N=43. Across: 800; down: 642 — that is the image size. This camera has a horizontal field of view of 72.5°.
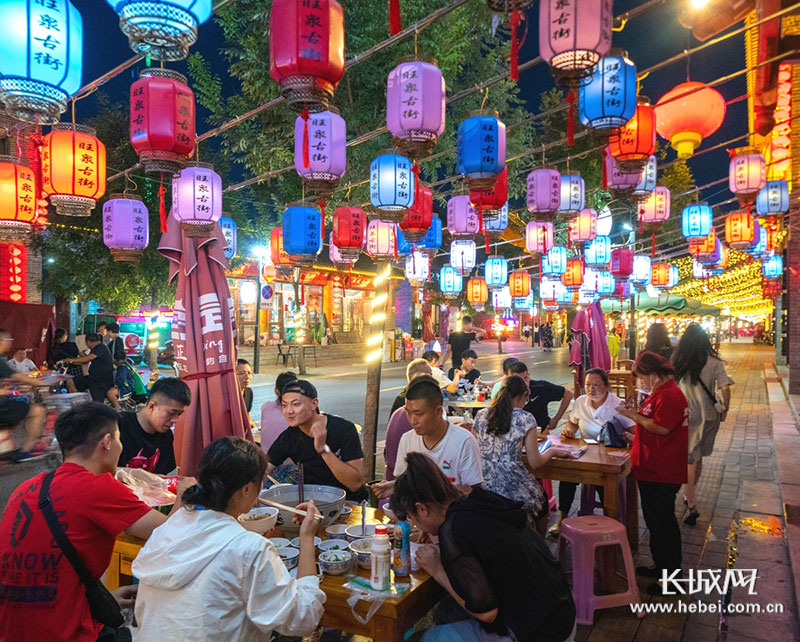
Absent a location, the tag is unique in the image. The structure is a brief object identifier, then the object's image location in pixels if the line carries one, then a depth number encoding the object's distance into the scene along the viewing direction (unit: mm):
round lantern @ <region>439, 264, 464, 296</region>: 16688
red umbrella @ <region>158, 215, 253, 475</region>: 4473
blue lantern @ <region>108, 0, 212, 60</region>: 3707
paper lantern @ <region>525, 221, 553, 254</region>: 13188
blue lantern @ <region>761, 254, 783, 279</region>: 19872
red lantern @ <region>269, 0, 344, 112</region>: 4418
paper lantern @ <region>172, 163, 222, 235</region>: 7363
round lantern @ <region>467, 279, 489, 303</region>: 18812
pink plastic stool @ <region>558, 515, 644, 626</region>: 4242
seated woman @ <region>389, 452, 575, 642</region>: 2482
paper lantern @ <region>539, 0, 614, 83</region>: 4504
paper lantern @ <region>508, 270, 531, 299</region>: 18219
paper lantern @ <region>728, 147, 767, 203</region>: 10375
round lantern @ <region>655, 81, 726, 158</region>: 7590
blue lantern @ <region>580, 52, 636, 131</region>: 6023
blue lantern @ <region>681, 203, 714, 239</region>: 12570
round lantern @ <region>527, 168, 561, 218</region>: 9195
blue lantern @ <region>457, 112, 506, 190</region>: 6758
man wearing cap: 3984
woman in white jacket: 2045
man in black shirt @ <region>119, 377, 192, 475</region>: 4191
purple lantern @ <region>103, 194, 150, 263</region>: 9320
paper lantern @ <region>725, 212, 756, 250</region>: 12828
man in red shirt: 2461
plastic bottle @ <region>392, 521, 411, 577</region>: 2799
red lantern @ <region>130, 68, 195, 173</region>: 5758
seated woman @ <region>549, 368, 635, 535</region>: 5930
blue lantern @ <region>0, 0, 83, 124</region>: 4465
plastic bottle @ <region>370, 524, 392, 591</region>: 2641
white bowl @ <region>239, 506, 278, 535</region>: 2984
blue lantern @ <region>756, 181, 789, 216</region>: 11856
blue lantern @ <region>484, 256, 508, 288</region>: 16062
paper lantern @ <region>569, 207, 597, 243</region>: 12383
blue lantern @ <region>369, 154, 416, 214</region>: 7820
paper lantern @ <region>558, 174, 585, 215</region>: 9414
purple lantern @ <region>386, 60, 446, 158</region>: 5926
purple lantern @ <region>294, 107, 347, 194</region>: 6895
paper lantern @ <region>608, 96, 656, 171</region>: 7211
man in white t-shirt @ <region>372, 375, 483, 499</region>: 3869
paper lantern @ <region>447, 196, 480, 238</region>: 10461
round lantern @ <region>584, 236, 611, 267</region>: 15516
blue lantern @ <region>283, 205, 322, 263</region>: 9086
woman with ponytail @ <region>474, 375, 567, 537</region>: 4637
